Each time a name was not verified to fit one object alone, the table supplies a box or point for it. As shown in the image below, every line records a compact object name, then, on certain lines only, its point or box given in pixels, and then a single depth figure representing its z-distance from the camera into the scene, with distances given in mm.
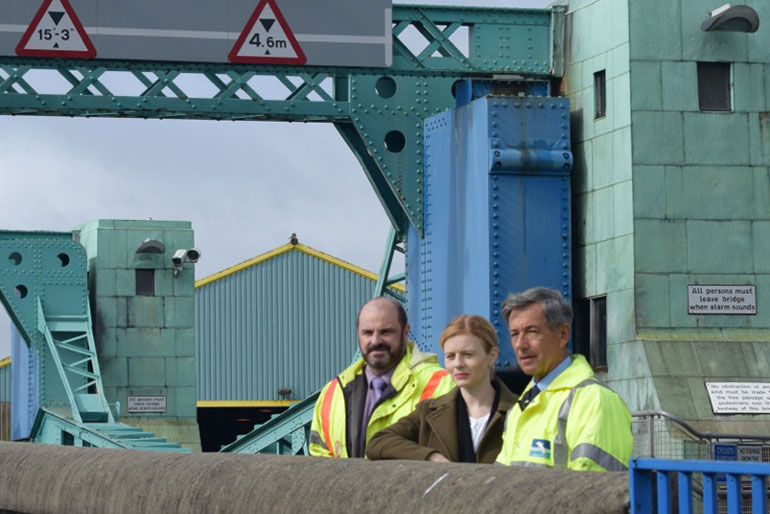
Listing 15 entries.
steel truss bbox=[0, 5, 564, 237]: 19172
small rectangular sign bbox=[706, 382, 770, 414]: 16797
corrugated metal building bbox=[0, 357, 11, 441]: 47188
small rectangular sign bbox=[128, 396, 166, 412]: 35719
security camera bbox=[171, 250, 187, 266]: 35500
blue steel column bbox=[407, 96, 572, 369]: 18312
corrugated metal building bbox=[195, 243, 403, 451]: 46156
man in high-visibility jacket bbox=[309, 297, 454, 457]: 7863
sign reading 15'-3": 18594
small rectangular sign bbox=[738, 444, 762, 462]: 15891
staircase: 32781
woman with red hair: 6961
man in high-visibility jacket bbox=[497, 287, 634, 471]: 5918
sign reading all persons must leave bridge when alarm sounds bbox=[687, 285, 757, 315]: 17500
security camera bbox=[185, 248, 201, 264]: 35656
